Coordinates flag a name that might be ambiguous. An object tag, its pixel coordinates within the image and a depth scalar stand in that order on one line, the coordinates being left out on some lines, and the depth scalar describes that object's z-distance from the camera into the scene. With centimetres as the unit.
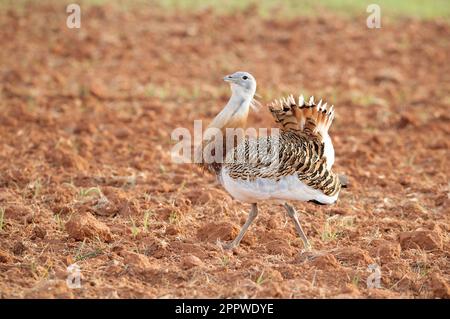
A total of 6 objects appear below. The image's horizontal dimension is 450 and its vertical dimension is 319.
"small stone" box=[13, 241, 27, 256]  1190
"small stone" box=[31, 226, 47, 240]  1262
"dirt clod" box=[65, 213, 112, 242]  1249
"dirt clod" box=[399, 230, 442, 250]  1260
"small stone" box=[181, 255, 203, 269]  1129
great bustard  1159
